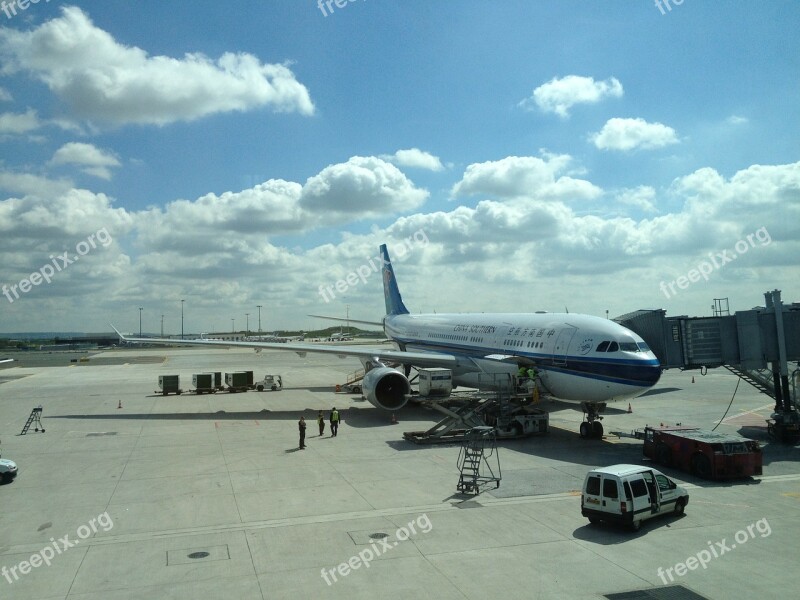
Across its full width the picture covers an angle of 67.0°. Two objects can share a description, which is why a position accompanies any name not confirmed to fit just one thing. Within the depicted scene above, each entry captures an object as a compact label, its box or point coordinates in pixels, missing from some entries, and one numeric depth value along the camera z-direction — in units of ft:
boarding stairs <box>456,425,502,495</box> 56.70
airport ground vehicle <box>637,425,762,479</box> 60.44
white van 45.27
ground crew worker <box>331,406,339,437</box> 86.67
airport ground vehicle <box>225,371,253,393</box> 150.92
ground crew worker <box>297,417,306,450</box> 77.22
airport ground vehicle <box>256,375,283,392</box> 151.33
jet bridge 84.02
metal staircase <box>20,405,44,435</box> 92.42
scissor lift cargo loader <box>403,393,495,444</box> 82.69
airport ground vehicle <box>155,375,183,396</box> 142.72
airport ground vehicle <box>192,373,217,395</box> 147.02
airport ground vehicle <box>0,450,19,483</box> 61.67
